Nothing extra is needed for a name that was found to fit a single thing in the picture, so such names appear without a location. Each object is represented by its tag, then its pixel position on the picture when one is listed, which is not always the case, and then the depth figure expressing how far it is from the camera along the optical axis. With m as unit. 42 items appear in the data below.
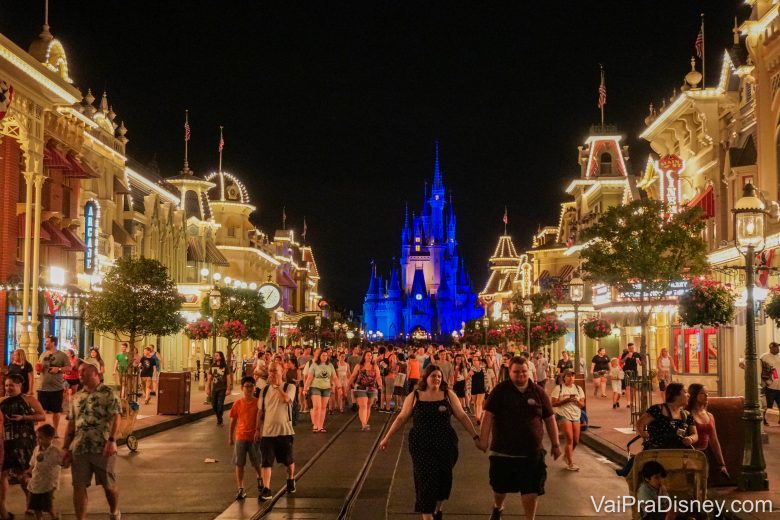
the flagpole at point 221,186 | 77.72
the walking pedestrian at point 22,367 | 18.58
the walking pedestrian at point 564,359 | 30.09
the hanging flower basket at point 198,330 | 39.41
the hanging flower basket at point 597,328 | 35.38
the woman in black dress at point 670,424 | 9.37
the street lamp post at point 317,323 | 68.31
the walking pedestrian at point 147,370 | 30.74
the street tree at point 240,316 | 39.47
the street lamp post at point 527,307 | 37.75
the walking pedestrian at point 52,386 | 19.00
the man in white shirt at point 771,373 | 20.78
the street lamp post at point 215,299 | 32.69
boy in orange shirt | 12.41
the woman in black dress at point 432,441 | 9.52
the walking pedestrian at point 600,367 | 32.69
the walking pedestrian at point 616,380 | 27.80
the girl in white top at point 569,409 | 15.53
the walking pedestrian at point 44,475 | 9.87
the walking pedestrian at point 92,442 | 9.85
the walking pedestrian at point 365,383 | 22.95
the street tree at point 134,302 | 30.23
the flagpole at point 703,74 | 33.68
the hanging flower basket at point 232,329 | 39.28
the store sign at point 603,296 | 41.10
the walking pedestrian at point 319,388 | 21.92
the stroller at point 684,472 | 8.55
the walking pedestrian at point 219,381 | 23.64
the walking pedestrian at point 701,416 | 10.58
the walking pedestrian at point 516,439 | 9.45
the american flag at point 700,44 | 35.03
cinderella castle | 193.94
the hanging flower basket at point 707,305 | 19.86
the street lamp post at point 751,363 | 12.18
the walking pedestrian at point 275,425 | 12.55
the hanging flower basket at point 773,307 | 20.61
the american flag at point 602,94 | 54.22
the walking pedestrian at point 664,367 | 30.91
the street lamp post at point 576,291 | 29.05
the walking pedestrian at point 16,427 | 10.35
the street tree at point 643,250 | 21.58
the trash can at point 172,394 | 25.08
